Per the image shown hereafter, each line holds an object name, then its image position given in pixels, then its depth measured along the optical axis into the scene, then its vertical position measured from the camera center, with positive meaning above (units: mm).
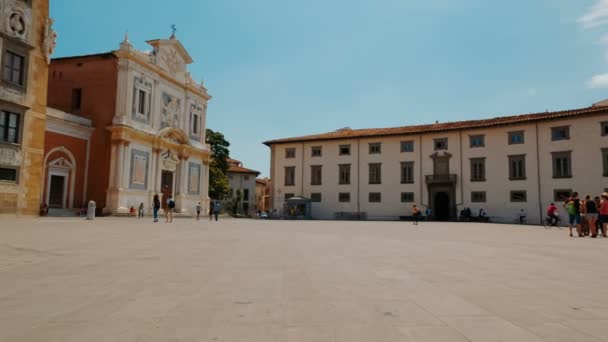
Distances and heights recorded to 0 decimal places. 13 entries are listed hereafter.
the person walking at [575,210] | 15719 +156
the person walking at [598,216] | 14867 -47
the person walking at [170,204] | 22488 +3
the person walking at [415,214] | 27417 -293
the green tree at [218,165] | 47875 +4941
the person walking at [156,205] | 22853 -70
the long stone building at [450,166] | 33344 +4338
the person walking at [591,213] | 14670 +57
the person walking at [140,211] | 28825 -544
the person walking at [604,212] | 14414 +103
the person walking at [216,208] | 29328 -203
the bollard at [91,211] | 23438 -513
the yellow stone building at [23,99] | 19906 +5226
